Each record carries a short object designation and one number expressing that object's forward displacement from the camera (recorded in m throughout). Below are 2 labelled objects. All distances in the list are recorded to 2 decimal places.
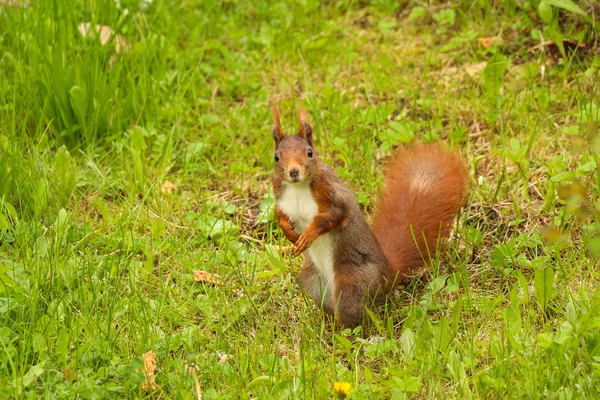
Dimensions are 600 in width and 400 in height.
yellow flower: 3.98
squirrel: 5.02
